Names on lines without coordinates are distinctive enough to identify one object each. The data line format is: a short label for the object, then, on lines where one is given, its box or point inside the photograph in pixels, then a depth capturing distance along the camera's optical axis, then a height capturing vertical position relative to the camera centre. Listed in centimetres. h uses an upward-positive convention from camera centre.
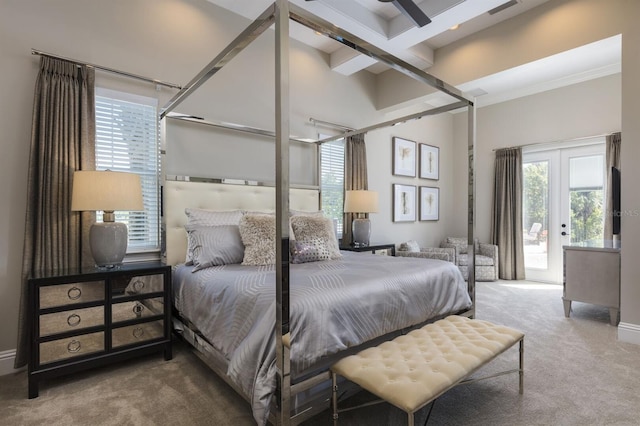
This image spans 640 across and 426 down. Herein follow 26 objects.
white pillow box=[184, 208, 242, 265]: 289 -6
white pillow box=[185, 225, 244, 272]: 262 -28
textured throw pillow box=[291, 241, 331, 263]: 284 -36
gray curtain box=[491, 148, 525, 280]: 563 -6
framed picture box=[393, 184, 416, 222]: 550 +15
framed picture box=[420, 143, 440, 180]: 603 +93
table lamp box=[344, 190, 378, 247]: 438 +4
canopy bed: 152 -50
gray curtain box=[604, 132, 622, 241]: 460 +68
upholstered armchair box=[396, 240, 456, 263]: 477 -62
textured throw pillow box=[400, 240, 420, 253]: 517 -55
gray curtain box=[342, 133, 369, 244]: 460 +60
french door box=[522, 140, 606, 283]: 498 +15
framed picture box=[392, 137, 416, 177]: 549 +92
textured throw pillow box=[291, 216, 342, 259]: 298 -20
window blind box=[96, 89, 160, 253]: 286 +56
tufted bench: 141 -74
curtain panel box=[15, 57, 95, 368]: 238 +33
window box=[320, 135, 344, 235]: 456 +45
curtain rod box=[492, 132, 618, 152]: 478 +111
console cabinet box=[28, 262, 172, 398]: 210 -73
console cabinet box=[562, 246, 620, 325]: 331 -68
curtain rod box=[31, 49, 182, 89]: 246 +117
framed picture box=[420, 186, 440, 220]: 602 +16
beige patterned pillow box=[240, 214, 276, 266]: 266 -23
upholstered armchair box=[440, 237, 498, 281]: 544 -84
